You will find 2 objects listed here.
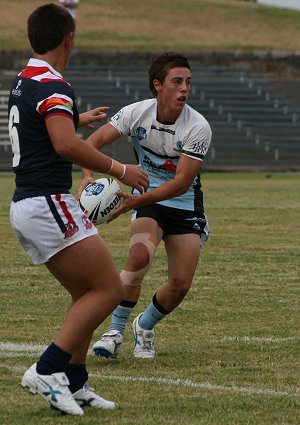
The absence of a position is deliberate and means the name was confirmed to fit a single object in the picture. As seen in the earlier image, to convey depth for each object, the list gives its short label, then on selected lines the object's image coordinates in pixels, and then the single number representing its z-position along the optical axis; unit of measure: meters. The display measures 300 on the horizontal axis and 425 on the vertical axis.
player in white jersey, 13.62
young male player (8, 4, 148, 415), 10.17
